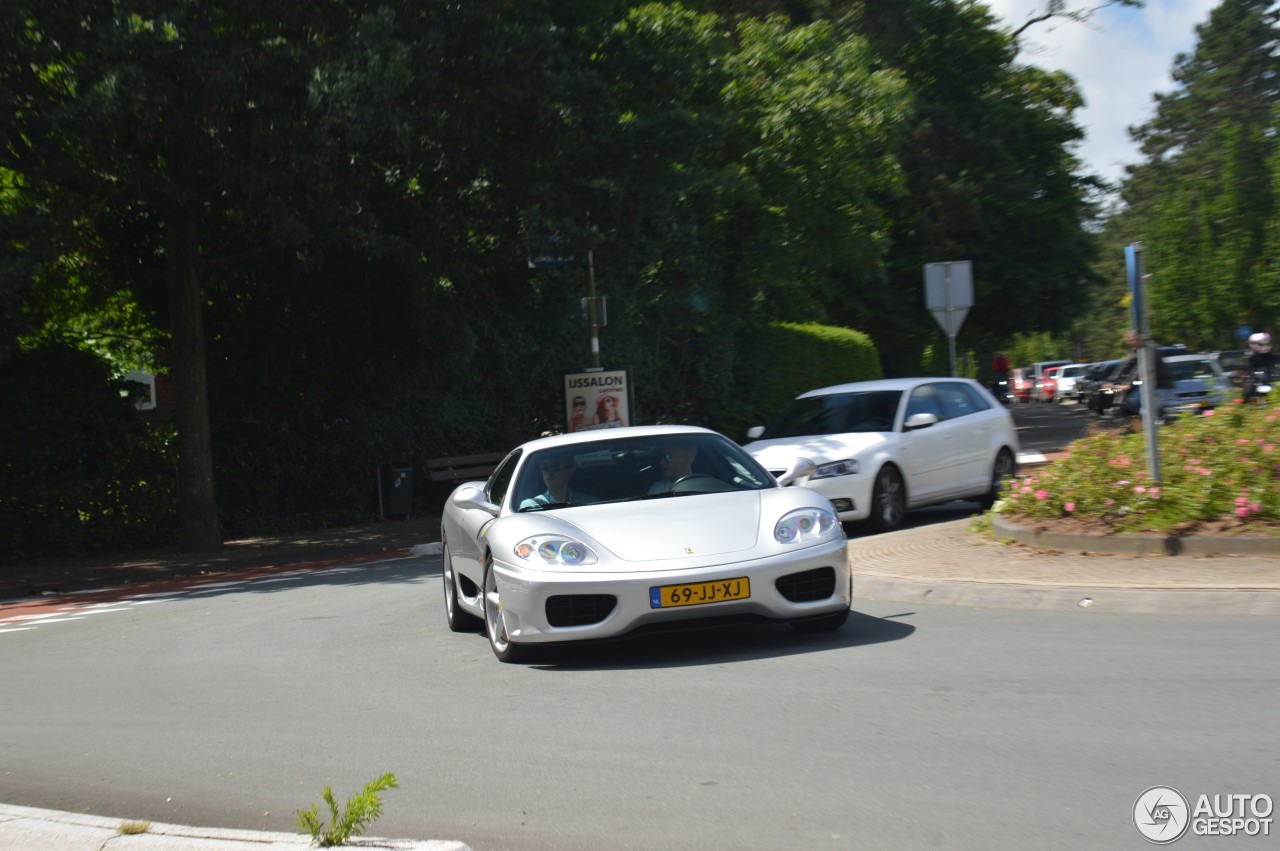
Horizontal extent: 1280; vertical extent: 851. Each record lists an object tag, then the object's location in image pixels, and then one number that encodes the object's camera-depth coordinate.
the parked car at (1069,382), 69.12
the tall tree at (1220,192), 62.94
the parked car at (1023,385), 78.19
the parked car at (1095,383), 40.06
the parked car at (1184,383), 27.57
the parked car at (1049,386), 72.69
